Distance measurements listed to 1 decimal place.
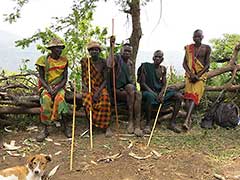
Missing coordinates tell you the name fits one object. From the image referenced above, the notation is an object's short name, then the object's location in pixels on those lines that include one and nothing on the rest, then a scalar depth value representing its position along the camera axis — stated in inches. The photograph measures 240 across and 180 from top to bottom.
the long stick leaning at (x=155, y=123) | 135.6
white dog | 97.2
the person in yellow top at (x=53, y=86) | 136.0
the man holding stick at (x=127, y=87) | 143.4
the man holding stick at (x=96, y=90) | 140.3
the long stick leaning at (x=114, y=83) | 140.1
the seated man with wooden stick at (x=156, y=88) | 148.3
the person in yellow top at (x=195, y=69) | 153.6
